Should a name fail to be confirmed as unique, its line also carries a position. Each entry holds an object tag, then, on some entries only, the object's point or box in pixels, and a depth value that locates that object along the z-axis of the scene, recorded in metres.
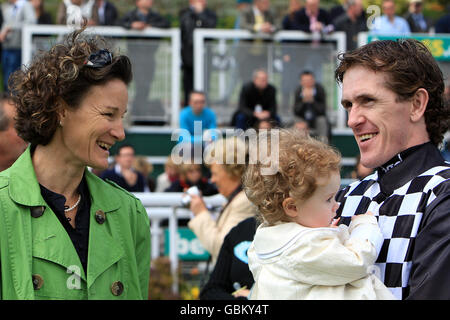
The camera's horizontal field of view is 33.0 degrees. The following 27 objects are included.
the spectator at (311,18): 11.16
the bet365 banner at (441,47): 10.18
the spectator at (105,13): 10.82
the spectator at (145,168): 9.60
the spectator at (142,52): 10.73
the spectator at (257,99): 10.14
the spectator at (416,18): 11.68
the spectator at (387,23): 10.47
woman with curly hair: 3.00
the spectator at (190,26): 11.17
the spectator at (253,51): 10.84
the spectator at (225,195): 4.92
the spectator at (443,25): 11.82
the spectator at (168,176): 9.47
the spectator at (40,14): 10.98
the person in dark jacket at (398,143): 2.59
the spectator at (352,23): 11.10
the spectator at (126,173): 8.49
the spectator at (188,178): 8.38
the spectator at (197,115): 9.91
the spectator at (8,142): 4.21
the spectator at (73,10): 9.68
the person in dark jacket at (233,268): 4.24
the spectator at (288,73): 10.93
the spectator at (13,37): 10.78
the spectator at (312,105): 10.28
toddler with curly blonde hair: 2.52
